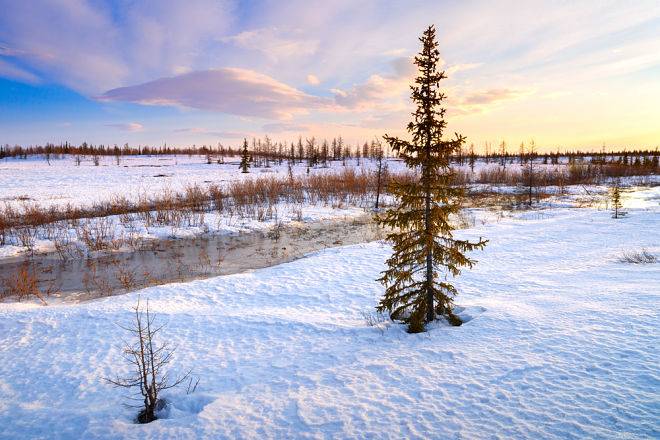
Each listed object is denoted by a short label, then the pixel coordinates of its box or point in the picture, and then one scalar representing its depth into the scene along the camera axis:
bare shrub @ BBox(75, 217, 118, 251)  14.40
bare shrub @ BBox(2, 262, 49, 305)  9.10
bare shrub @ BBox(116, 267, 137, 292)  9.93
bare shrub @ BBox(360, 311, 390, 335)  6.24
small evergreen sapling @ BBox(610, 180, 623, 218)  17.81
